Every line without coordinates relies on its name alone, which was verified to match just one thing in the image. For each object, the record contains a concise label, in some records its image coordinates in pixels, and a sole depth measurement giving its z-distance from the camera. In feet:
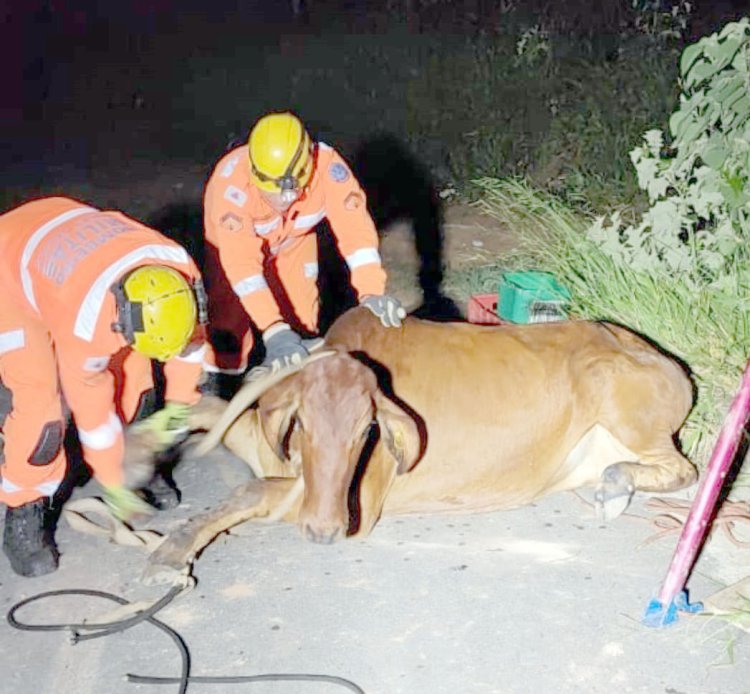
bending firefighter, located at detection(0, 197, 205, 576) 13.17
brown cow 15.26
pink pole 11.80
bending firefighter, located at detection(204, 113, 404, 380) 16.96
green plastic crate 21.06
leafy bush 18.51
